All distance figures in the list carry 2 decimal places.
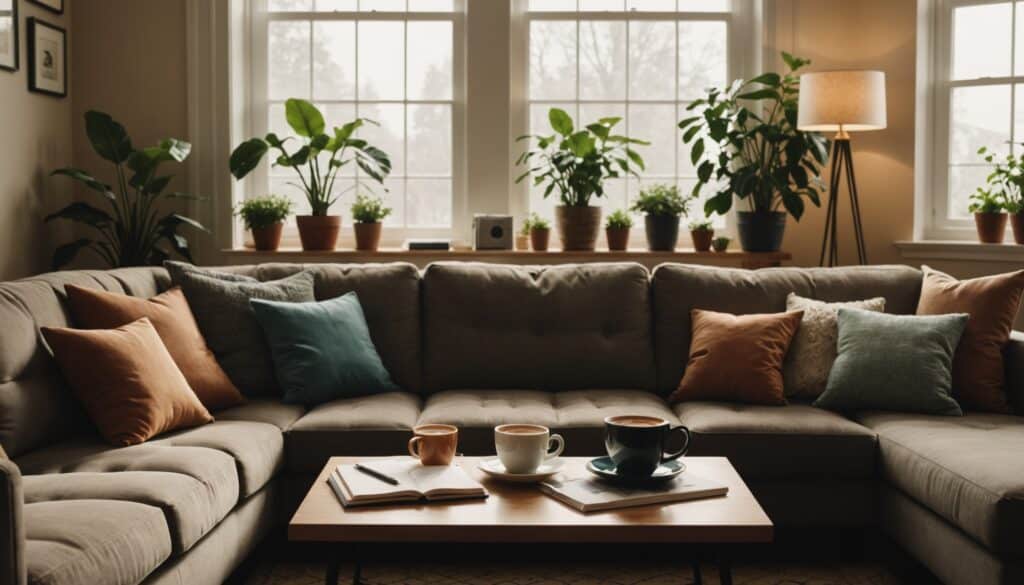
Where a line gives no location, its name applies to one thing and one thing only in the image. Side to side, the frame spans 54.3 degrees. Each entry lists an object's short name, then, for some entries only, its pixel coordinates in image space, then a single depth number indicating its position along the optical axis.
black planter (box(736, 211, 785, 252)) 4.62
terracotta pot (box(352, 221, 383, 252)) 4.70
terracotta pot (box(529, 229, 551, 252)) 4.70
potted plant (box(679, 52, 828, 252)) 4.55
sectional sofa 2.17
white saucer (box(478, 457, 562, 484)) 2.13
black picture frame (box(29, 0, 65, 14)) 4.42
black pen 2.10
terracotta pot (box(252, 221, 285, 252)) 4.66
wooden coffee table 1.88
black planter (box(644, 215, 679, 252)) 4.68
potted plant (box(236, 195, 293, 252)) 4.64
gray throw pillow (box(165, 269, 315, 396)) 3.37
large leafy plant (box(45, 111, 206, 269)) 4.40
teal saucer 2.11
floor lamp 4.28
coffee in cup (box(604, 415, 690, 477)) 2.05
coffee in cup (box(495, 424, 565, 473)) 2.12
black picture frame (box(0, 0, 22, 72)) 4.23
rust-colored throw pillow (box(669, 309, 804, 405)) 3.29
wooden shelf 4.65
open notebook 2.02
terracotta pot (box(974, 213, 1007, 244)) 4.54
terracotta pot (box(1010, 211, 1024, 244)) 4.46
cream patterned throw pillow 3.37
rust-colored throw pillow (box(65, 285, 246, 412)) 2.93
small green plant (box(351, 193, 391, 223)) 4.70
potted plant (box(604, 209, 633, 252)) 4.72
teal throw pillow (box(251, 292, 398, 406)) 3.31
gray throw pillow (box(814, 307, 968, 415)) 3.15
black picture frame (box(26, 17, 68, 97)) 4.35
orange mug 2.21
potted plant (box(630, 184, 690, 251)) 4.66
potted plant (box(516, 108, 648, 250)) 4.61
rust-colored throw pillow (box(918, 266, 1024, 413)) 3.21
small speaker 4.65
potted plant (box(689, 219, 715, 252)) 4.72
